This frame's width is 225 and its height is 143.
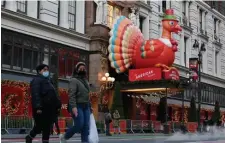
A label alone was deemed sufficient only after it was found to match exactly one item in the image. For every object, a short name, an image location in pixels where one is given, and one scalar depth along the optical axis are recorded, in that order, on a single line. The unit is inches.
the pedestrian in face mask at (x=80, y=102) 381.7
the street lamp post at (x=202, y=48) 1359.5
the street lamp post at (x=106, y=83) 1300.4
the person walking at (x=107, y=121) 1008.9
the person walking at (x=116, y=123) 1187.4
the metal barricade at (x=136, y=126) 1265.4
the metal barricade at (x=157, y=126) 1354.6
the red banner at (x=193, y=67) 1590.8
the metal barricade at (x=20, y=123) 904.7
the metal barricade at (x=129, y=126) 1238.7
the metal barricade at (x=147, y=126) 1308.9
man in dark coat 382.9
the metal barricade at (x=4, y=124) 870.3
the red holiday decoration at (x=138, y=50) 1364.4
